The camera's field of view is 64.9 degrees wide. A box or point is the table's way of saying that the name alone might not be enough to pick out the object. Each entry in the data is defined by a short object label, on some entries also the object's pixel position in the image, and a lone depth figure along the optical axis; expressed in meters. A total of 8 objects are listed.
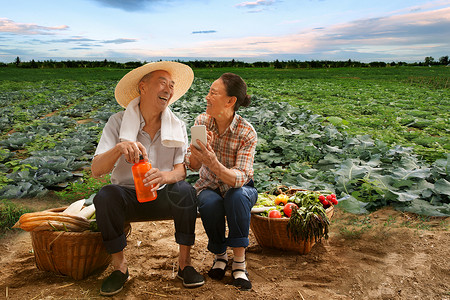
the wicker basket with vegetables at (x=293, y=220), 2.58
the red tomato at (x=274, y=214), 2.68
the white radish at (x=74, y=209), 2.72
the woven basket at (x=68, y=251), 2.31
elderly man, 2.28
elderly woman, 2.30
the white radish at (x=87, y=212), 2.72
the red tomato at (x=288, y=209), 2.69
